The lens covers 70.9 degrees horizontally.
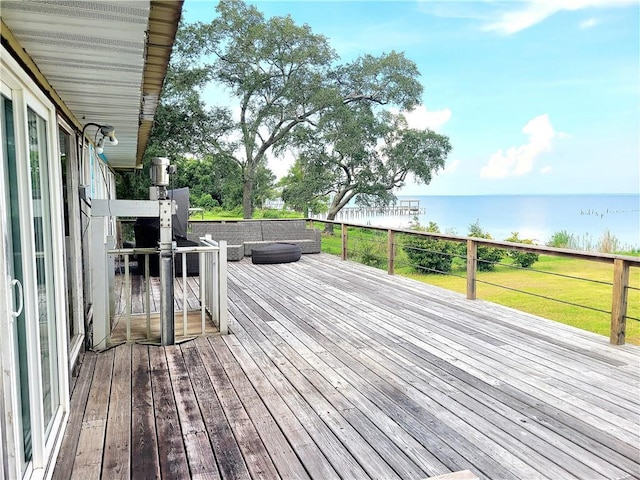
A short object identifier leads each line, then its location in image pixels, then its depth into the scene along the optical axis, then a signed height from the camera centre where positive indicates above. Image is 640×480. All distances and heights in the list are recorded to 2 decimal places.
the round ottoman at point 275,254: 8.29 -0.95
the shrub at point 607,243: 8.17 -0.74
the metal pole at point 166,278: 3.74 -0.63
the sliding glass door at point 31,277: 1.61 -0.33
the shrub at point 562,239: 9.91 -0.82
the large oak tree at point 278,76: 14.09 +4.21
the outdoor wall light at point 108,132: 3.58 +0.57
